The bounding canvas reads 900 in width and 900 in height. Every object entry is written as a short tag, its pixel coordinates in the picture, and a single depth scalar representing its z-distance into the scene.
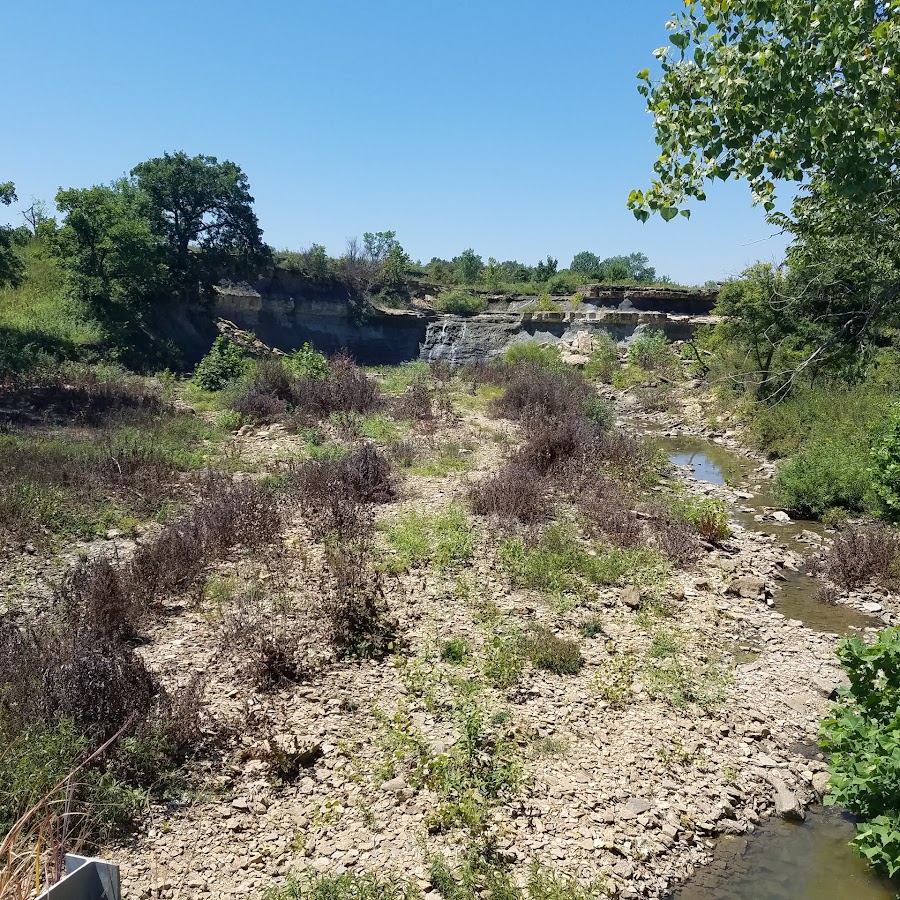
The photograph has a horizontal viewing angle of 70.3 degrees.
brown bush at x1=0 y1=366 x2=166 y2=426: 13.43
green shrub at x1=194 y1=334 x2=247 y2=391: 18.33
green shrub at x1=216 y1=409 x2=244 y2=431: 14.58
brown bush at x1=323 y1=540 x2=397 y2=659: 6.20
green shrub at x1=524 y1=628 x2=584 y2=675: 6.20
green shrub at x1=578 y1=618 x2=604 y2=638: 6.92
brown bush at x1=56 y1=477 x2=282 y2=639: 6.18
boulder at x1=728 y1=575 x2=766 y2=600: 8.23
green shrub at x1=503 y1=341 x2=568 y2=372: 26.11
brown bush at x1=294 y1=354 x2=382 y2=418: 16.24
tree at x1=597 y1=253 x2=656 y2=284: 40.34
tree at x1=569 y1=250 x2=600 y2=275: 65.88
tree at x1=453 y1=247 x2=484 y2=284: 39.22
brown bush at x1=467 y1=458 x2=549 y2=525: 9.84
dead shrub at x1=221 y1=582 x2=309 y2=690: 5.59
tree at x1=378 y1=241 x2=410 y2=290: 33.69
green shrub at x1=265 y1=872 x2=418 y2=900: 3.53
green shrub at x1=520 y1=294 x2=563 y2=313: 32.47
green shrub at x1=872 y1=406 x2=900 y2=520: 9.52
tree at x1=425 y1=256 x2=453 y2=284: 38.38
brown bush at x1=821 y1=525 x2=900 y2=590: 8.39
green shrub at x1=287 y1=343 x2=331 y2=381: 18.59
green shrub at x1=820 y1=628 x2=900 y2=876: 3.65
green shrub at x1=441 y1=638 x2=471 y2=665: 6.16
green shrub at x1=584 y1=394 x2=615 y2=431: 15.47
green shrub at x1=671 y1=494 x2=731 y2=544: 9.84
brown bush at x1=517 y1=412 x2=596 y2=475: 12.44
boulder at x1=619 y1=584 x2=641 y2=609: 7.62
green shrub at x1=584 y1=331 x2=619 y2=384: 27.84
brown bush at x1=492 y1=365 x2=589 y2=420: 16.88
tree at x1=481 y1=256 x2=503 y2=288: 38.43
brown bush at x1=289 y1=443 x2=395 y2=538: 9.11
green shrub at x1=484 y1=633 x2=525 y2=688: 5.92
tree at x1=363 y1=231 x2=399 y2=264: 37.01
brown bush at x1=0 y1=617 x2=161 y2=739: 4.43
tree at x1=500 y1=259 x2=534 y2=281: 43.15
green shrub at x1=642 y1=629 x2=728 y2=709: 5.90
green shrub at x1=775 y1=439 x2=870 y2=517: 10.62
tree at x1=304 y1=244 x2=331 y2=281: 29.97
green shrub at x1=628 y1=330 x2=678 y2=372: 27.20
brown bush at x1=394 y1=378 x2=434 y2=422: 16.57
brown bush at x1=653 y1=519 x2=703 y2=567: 9.01
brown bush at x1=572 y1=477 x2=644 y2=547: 9.42
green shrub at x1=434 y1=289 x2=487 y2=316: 33.88
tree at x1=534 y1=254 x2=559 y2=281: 44.09
